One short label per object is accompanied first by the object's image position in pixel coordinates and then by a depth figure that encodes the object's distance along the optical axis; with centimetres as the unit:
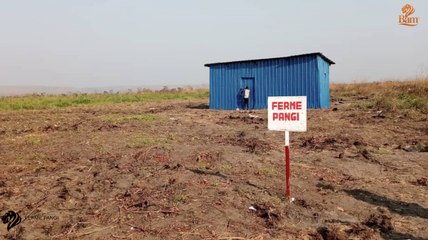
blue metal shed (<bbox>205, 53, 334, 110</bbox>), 2092
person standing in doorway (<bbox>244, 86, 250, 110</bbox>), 2220
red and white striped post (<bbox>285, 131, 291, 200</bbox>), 589
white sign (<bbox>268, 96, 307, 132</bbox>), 571
